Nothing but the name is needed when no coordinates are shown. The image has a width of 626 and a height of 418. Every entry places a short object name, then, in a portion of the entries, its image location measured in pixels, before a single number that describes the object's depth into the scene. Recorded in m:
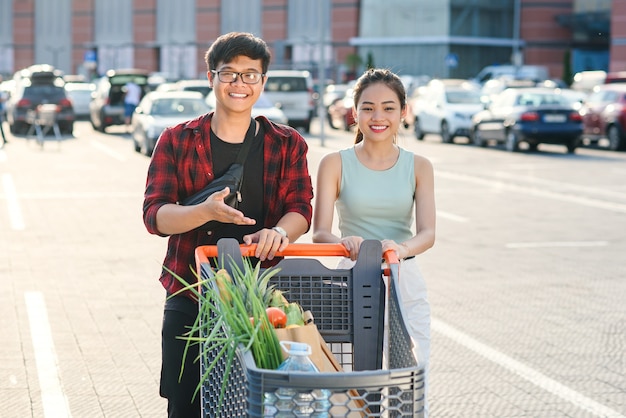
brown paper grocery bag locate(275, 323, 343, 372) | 3.27
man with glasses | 4.08
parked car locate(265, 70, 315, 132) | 37.78
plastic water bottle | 2.76
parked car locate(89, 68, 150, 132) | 38.56
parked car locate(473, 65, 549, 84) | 60.41
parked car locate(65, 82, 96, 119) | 47.78
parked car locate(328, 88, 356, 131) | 40.53
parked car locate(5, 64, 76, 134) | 35.91
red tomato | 3.27
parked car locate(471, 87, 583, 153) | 28.73
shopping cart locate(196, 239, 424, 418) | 3.49
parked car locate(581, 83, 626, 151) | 29.31
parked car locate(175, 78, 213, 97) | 36.75
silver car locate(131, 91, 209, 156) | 27.45
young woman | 4.62
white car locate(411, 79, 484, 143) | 32.88
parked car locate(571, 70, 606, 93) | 49.50
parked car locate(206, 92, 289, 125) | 29.65
